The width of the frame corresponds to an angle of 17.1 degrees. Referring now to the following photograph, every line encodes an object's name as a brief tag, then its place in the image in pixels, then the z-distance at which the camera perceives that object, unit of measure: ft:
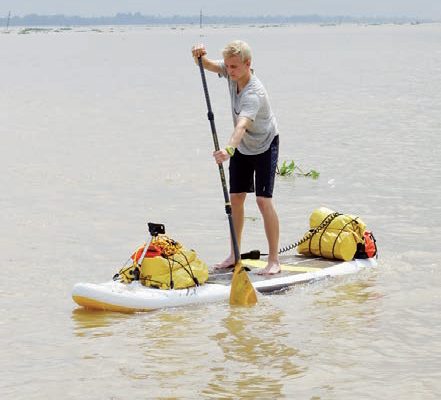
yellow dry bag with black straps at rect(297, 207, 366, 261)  46.99
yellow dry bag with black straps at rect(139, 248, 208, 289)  41.35
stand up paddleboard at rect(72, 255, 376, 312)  40.54
